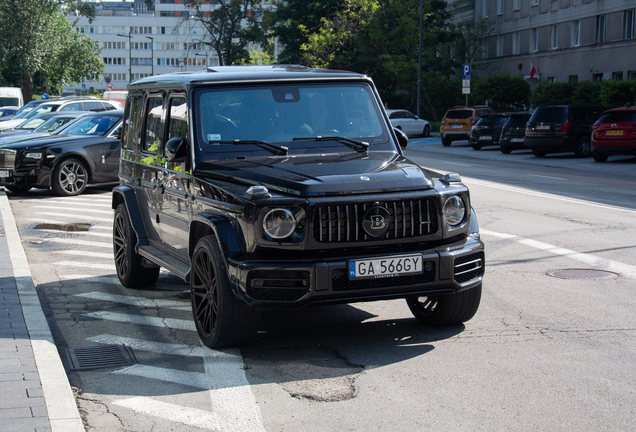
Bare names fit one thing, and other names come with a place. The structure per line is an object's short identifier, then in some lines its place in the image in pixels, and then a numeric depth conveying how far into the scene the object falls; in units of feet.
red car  75.15
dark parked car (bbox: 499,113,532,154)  95.76
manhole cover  25.88
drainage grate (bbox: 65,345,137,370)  17.62
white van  136.15
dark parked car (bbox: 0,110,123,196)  52.24
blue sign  118.11
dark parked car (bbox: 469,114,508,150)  105.09
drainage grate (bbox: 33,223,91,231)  39.32
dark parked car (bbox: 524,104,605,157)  85.56
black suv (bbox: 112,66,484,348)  16.46
